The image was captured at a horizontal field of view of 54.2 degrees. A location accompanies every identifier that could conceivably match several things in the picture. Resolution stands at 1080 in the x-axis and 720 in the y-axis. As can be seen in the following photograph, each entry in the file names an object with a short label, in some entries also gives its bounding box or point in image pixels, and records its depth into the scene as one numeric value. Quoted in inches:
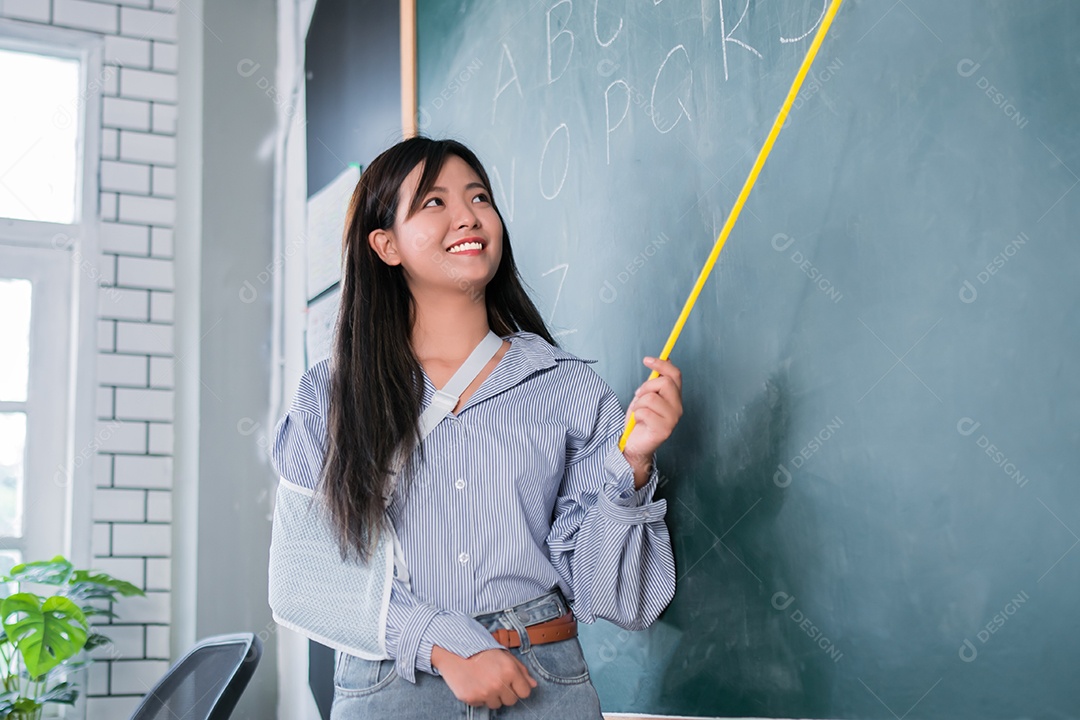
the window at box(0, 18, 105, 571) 132.3
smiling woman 47.5
